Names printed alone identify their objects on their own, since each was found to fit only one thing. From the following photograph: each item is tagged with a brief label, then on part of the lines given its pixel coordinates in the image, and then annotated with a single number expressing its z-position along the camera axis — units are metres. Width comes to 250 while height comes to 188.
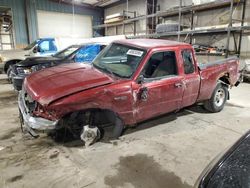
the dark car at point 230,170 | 1.30
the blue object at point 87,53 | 6.50
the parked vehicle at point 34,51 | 8.40
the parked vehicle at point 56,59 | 5.44
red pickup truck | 2.70
